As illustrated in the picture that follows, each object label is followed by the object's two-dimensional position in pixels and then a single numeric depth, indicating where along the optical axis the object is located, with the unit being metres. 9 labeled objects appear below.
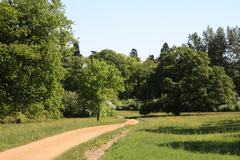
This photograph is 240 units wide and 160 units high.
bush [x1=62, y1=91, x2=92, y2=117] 84.94
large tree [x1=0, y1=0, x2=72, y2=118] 34.56
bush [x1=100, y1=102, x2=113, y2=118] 70.50
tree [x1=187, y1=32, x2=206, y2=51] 149.50
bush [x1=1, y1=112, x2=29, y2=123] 62.14
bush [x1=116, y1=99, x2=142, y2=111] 110.78
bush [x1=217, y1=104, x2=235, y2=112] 85.27
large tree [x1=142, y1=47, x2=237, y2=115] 76.88
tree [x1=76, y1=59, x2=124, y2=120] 67.69
